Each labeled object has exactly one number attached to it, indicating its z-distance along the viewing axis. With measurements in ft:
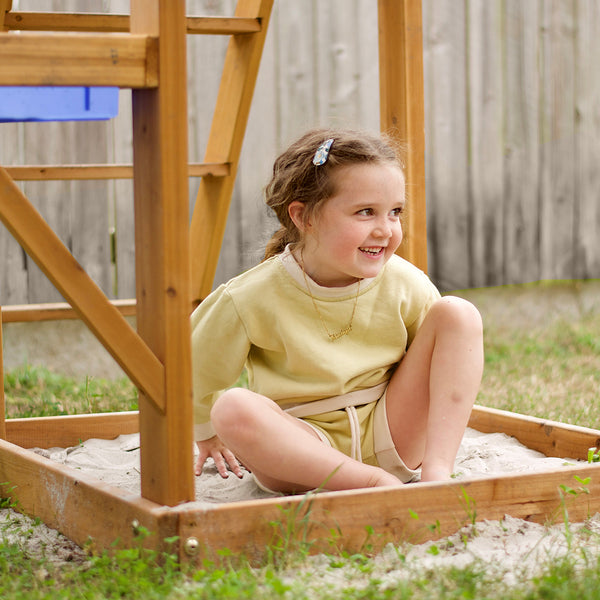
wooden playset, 11.19
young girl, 13.99
